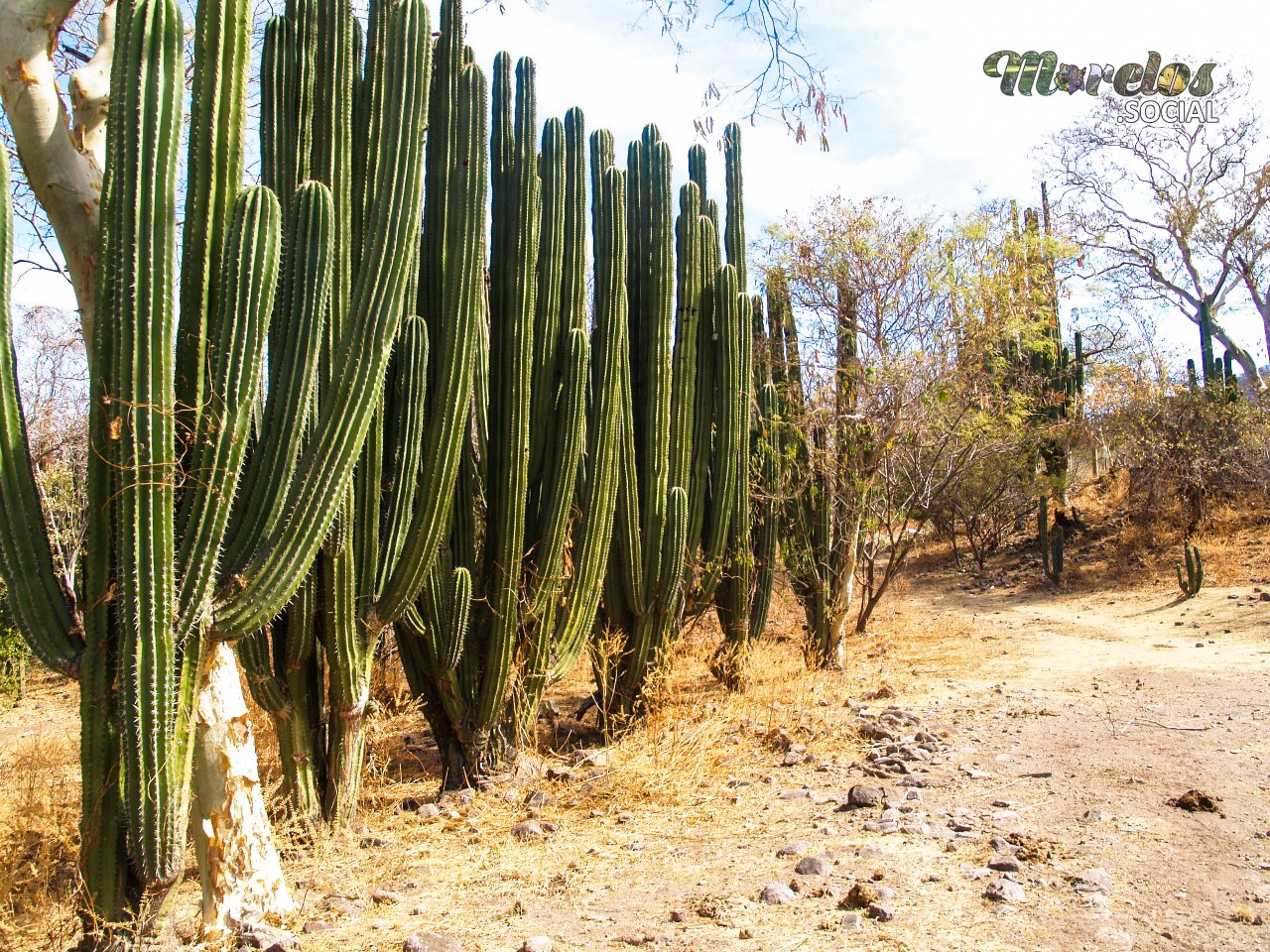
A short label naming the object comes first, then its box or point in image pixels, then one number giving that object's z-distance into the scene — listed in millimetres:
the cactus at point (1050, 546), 15250
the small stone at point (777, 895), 3559
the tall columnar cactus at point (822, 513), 8844
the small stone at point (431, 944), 3223
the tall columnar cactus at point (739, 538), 7750
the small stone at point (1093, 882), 3510
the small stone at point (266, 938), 3203
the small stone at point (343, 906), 3686
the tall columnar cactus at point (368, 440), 4410
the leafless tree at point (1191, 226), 21094
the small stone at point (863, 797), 4691
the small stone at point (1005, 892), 3453
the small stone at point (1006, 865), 3738
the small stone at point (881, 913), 3350
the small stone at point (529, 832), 4597
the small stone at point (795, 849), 4090
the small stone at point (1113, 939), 3055
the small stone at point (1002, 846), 3941
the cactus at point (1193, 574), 12234
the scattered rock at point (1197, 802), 4375
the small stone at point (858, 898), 3484
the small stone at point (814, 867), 3814
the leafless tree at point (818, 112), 4602
